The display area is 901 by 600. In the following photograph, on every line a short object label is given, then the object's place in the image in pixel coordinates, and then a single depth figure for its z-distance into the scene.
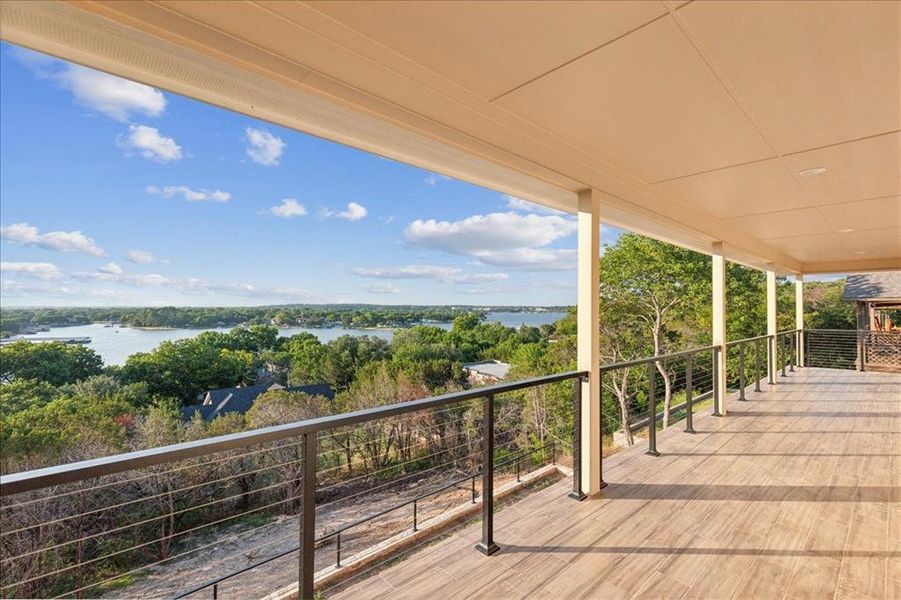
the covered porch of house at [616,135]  1.29
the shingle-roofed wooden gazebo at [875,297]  11.64
